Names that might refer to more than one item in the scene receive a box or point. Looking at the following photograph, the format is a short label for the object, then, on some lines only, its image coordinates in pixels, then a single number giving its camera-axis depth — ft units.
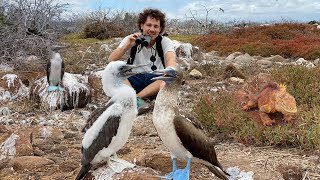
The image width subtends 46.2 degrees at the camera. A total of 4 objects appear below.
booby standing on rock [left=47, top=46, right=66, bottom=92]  16.22
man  13.10
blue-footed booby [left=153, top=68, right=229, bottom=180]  7.79
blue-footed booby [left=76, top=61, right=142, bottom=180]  7.72
